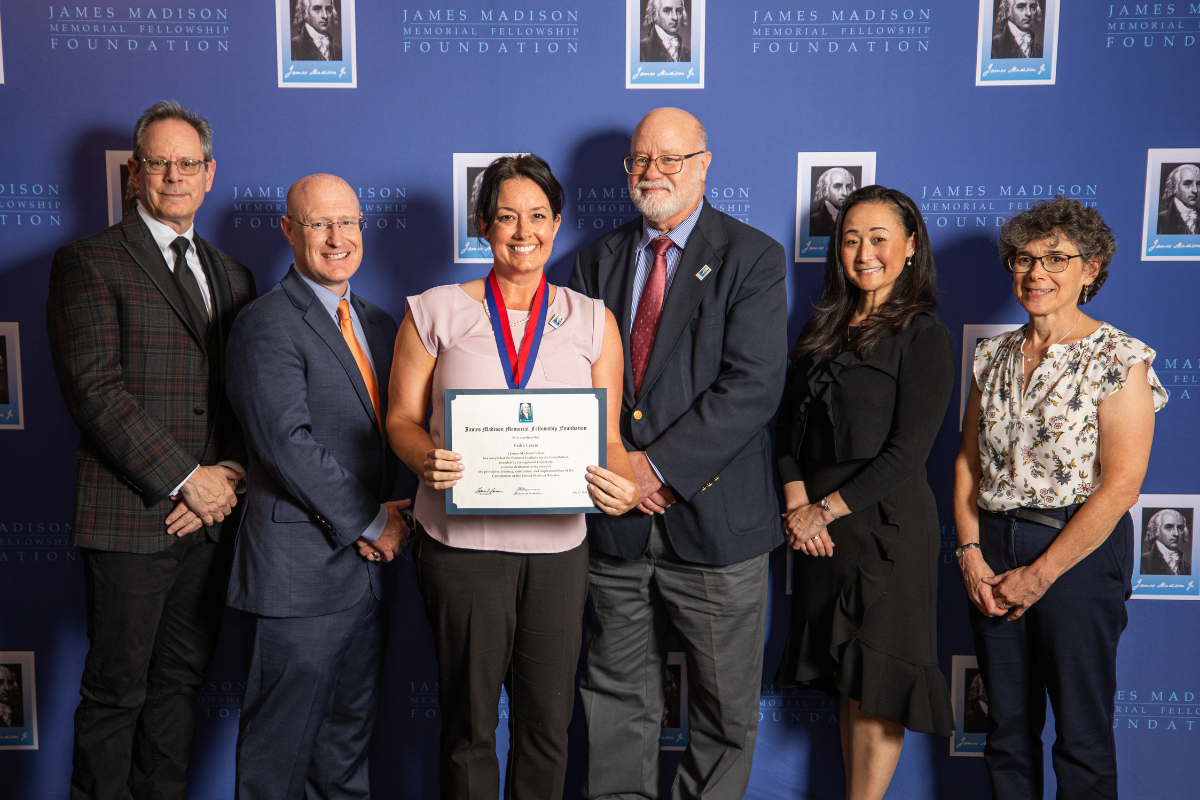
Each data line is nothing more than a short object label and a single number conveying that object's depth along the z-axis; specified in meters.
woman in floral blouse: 2.06
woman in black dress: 2.19
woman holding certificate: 1.87
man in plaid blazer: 2.10
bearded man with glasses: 2.15
